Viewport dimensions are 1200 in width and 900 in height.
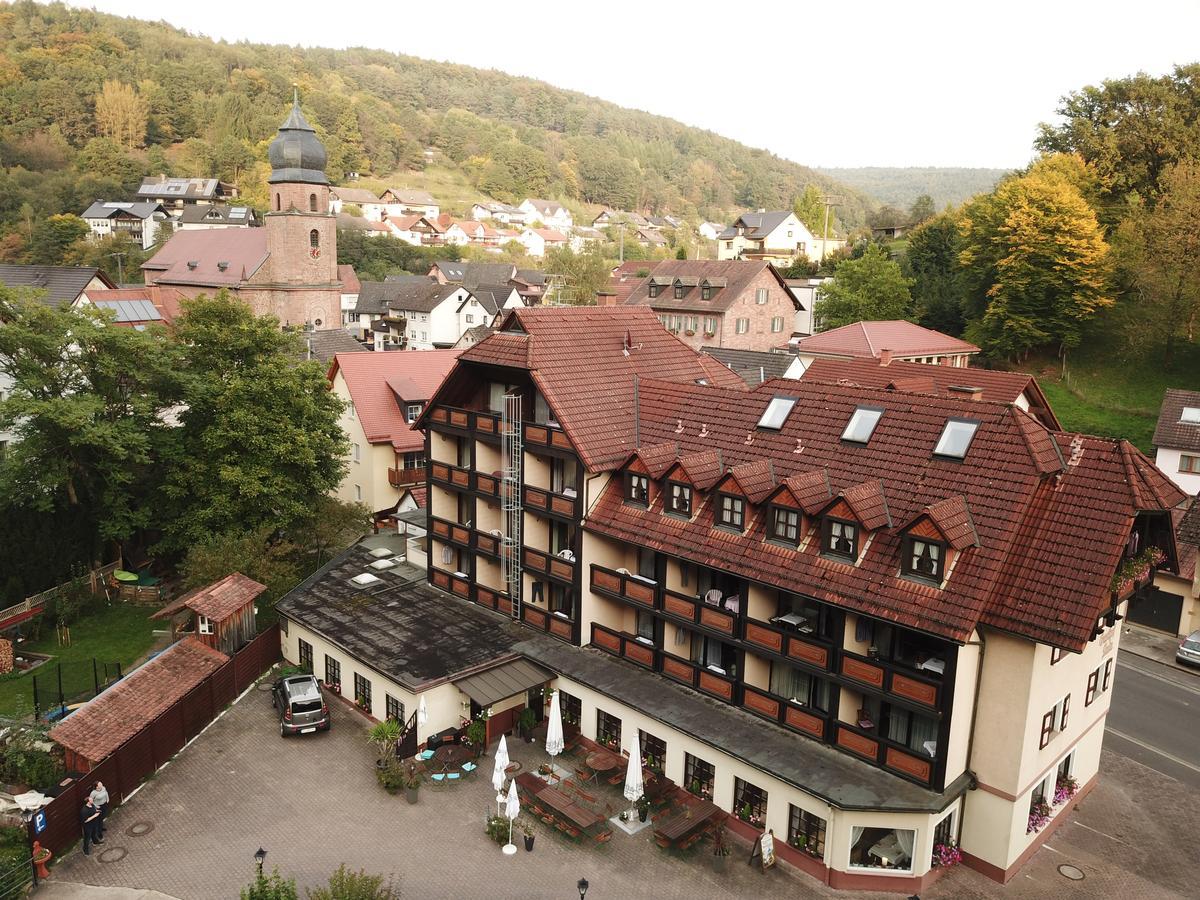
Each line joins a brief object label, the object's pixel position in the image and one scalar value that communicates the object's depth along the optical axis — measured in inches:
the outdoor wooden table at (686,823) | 788.0
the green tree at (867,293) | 2802.7
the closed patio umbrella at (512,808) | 797.9
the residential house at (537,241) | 6387.8
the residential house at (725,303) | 2714.1
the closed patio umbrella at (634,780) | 820.6
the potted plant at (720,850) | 786.8
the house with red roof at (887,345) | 2117.4
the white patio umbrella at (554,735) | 896.9
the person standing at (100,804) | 810.2
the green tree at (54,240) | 4539.9
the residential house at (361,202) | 6422.2
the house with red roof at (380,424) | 1706.4
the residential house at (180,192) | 5713.6
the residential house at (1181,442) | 1546.5
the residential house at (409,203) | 6697.8
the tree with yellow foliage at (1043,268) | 2257.6
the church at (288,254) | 3129.9
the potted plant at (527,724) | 991.0
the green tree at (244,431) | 1387.8
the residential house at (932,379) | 1400.1
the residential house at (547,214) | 7298.2
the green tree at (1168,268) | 2026.3
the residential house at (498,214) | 7175.2
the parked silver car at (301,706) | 1003.9
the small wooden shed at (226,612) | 1126.4
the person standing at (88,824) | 799.1
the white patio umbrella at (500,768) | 840.9
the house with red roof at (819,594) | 736.3
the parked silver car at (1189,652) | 1248.8
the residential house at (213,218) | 5078.7
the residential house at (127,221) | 5108.3
